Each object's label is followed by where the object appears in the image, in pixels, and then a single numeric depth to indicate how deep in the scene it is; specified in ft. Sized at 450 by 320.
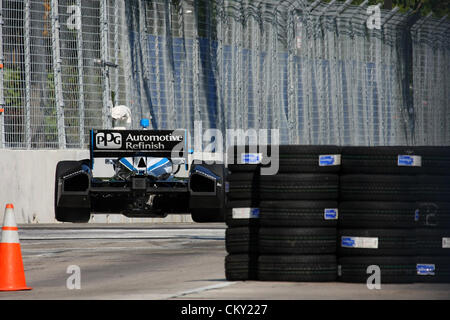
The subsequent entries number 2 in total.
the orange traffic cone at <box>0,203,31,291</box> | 39.17
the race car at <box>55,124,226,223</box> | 68.28
